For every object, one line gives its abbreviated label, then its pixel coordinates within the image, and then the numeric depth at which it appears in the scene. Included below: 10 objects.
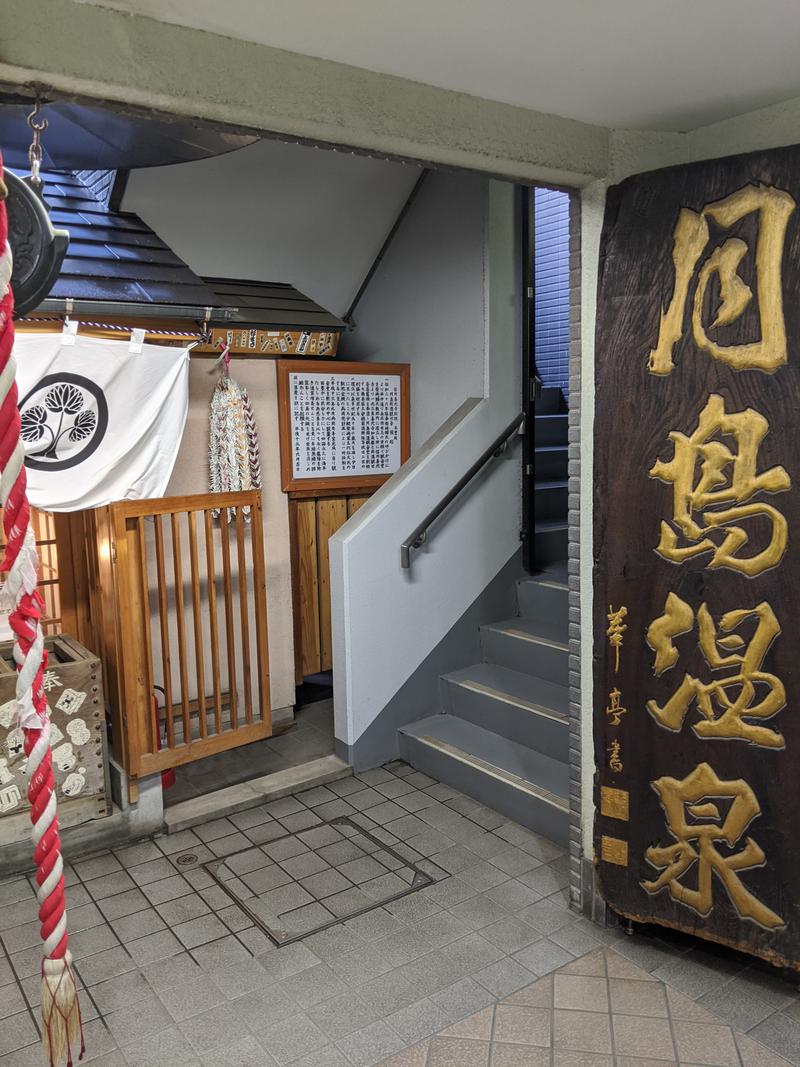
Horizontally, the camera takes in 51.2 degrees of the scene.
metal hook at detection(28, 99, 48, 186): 2.20
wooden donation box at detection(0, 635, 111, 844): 4.19
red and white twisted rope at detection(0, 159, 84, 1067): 1.58
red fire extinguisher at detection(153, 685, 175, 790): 5.04
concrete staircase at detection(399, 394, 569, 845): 4.64
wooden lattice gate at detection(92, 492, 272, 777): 4.50
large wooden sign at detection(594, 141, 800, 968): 2.92
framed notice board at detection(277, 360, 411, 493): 5.87
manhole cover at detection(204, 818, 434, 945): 3.87
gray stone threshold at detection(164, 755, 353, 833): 4.74
